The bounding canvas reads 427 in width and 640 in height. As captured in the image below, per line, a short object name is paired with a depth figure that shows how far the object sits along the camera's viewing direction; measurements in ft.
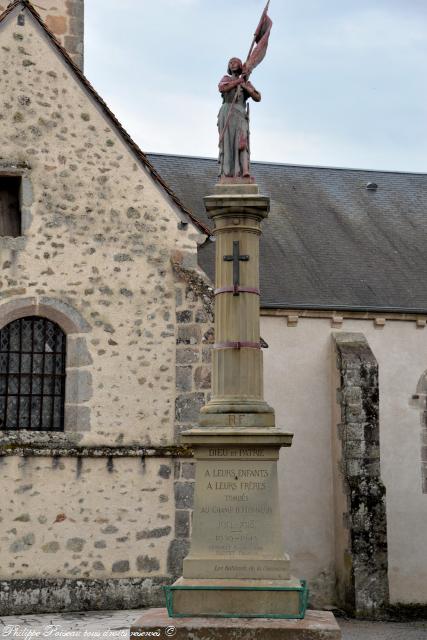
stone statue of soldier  29.78
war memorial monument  25.93
